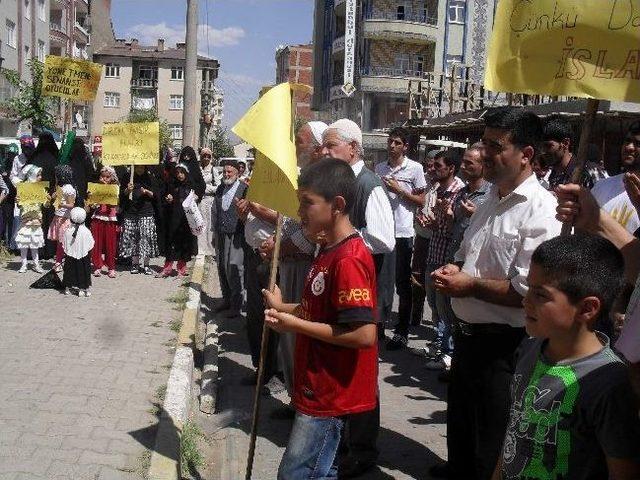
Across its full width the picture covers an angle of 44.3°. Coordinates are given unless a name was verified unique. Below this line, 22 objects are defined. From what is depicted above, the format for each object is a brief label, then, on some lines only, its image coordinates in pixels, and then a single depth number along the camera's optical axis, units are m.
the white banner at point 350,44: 50.22
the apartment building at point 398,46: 48.72
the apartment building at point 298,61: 106.44
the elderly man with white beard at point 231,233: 8.96
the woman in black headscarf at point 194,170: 12.81
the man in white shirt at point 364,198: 4.93
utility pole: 16.39
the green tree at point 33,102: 26.55
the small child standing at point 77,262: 9.99
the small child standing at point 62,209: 10.67
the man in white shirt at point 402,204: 8.01
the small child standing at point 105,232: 11.84
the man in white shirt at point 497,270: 3.61
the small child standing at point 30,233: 11.59
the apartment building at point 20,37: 37.91
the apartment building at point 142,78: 93.56
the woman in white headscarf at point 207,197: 13.96
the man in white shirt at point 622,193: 4.33
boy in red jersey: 3.23
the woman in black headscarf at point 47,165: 13.08
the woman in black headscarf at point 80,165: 12.90
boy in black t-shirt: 2.34
